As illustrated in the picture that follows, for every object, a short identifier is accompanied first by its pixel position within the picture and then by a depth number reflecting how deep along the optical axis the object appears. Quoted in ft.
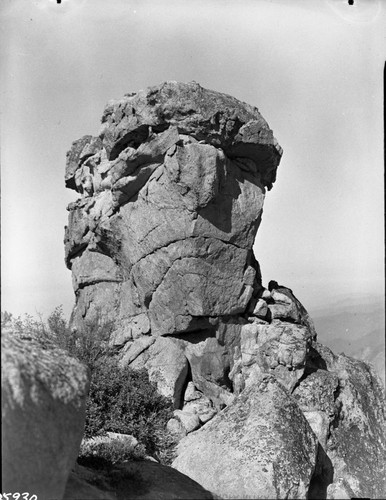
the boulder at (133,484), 30.96
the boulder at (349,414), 52.80
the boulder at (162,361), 66.95
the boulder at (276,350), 65.00
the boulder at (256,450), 37.35
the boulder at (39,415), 20.20
